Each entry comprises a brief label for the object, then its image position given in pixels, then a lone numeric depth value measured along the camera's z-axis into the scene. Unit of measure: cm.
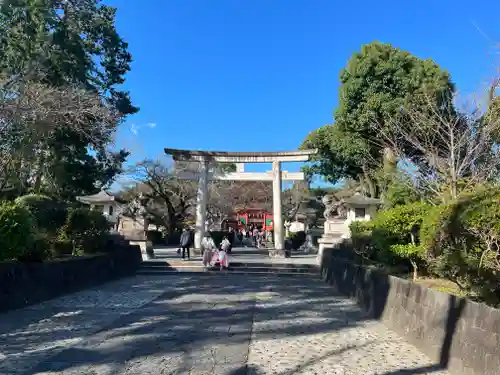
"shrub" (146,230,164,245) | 3556
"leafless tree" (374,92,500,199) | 1227
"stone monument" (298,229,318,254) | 2964
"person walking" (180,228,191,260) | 1853
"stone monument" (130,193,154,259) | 1939
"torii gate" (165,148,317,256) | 2283
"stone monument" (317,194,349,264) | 2109
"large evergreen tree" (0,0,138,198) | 1423
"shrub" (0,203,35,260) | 759
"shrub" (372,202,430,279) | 844
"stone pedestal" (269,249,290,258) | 2256
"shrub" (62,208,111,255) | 1213
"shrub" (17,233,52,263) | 902
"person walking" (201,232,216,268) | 1641
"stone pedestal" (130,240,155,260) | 1927
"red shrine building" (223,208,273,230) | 4336
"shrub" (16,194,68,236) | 1159
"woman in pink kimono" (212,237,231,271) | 1628
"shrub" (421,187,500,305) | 488
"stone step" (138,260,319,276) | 1622
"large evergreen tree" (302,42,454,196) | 2011
